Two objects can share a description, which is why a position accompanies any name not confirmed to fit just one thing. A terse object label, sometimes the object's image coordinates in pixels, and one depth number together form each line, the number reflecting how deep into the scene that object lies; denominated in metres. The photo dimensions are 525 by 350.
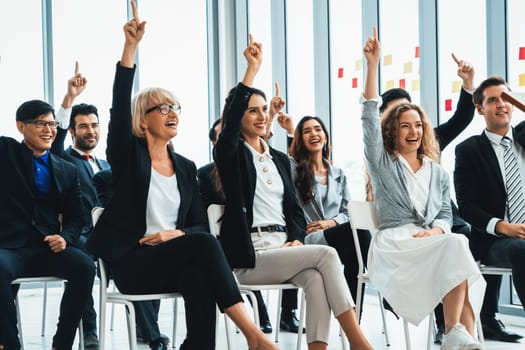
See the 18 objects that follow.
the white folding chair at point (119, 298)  2.81
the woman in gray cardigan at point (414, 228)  3.21
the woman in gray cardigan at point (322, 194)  4.02
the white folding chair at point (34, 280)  3.50
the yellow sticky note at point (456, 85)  5.38
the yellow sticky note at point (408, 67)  5.86
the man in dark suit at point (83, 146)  4.20
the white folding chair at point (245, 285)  3.20
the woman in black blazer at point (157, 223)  2.79
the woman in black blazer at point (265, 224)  3.12
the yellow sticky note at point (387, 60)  6.10
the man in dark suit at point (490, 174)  3.76
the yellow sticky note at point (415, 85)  5.79
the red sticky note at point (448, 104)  5.45
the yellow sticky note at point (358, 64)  6.45
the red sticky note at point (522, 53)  4.82
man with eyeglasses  3.48
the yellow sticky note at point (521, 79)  4.82
